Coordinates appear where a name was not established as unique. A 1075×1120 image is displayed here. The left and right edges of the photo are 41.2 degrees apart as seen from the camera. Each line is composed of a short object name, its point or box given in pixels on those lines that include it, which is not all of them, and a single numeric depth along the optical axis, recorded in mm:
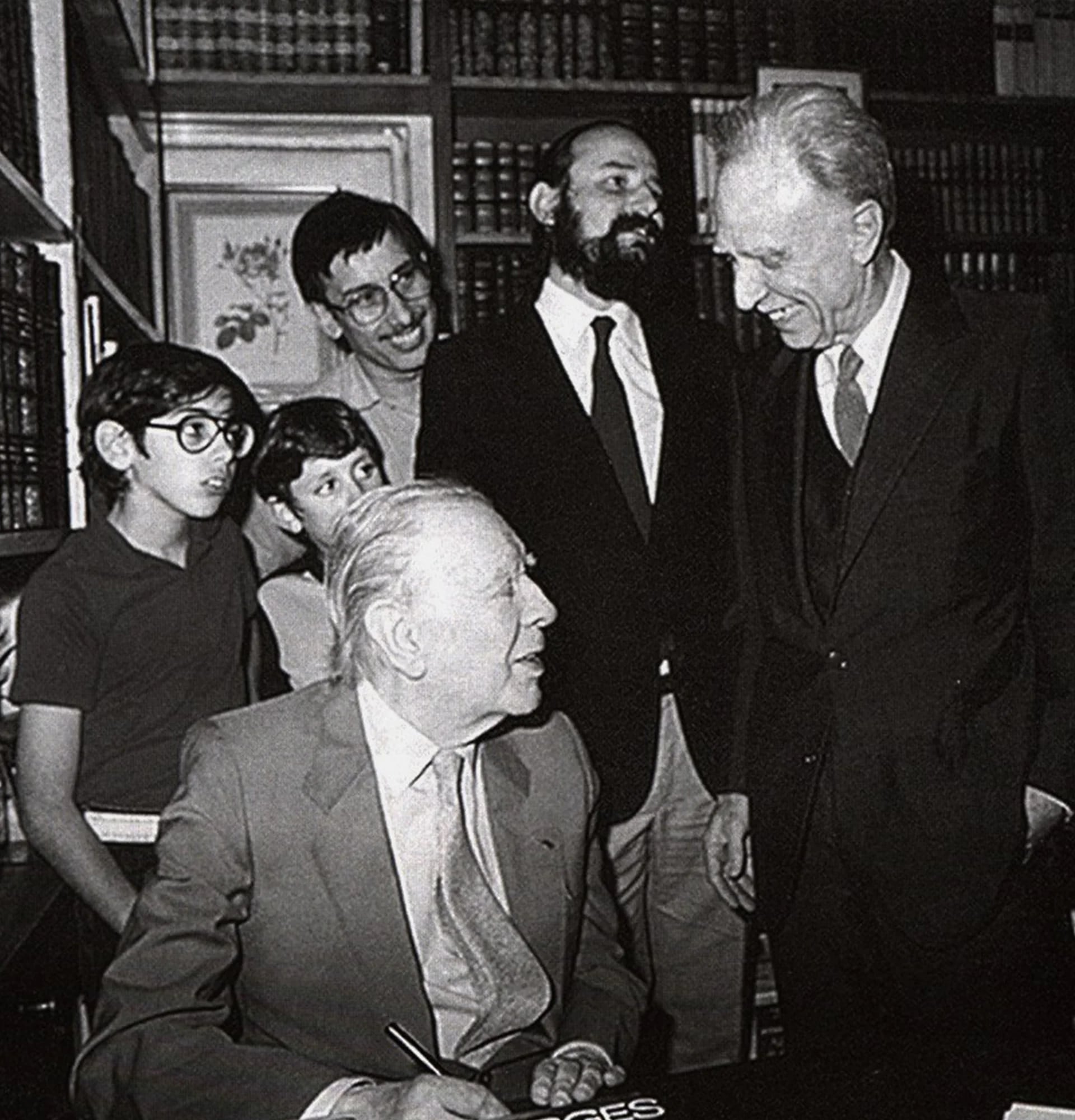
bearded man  2215
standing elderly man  1748
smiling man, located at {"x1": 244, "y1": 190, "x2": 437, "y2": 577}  2680
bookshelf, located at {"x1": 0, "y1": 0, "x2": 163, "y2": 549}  1939
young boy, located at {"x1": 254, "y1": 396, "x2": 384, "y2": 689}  2473
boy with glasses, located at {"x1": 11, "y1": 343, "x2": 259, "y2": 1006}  1993
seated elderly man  1259
